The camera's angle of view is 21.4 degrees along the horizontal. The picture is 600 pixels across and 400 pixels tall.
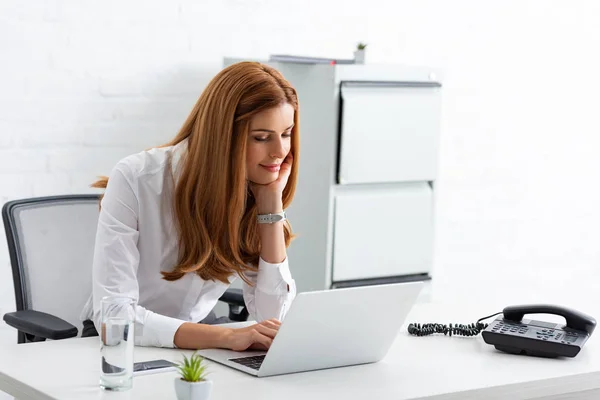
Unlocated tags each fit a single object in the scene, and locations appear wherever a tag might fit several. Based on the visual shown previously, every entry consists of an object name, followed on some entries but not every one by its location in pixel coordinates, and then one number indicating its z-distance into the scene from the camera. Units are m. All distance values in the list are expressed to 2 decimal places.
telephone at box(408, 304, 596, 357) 3.77
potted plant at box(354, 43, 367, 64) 5.19
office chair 4.24
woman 3.95
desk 3.34
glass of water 3.27
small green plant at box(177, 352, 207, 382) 3.05
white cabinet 5.08
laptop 3.46
